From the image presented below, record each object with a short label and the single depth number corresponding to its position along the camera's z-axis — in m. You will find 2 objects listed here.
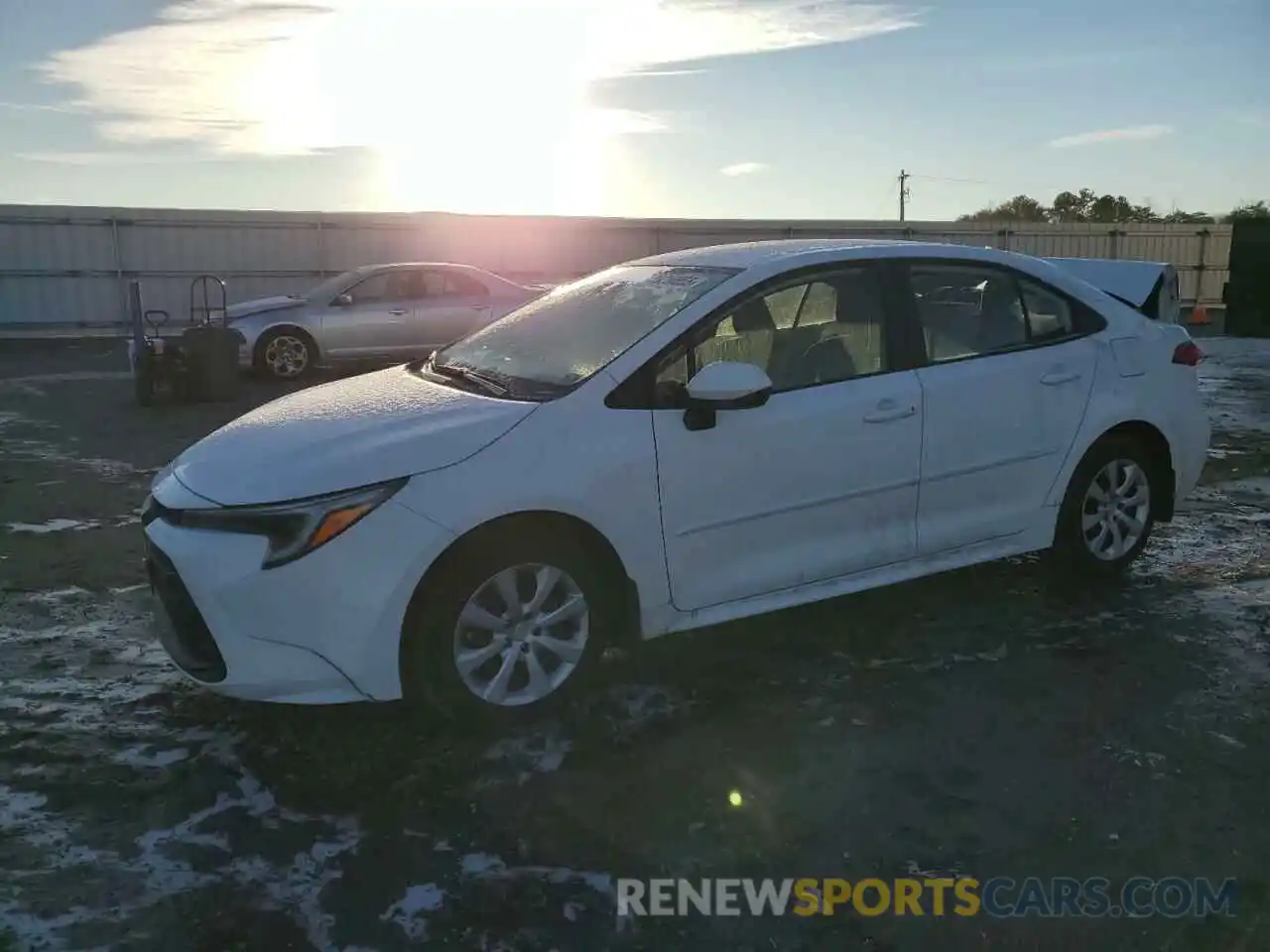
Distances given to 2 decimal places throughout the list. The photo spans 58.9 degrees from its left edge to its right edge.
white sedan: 3.48
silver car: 13.73
